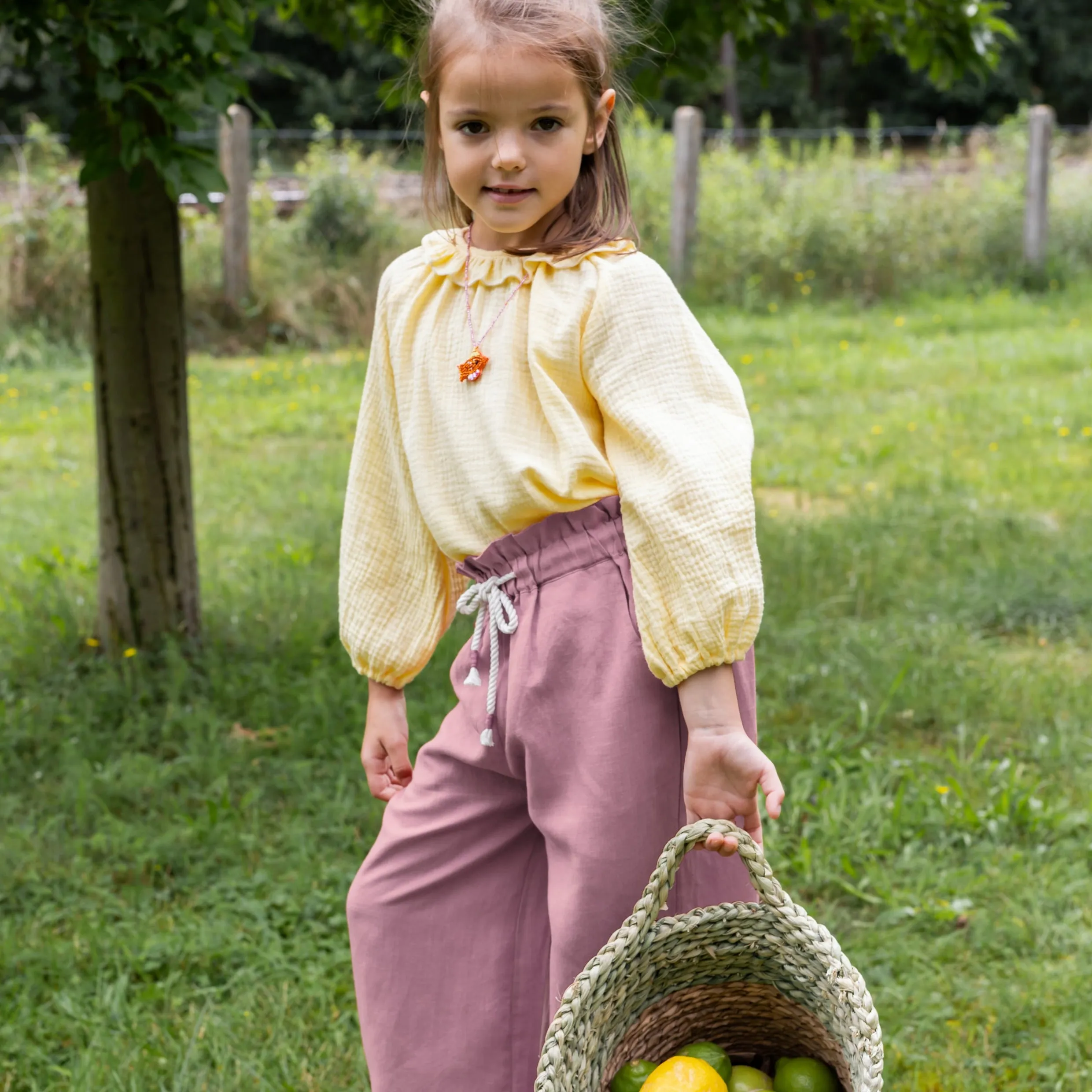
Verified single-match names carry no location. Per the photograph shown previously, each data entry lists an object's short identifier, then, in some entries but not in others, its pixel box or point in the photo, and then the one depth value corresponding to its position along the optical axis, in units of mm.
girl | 1452
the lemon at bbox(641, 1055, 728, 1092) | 1462
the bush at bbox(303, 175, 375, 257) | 10359
